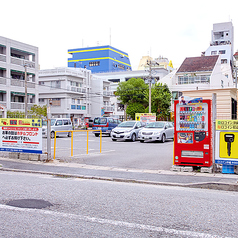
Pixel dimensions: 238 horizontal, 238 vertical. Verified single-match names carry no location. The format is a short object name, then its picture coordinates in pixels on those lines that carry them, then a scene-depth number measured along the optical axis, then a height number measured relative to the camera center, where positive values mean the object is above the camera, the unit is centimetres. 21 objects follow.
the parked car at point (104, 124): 3043 -32
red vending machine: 992 -36
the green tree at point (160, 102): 5055 +330
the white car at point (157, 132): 2302 -81
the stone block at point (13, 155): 1298 -151
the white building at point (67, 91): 5616 +564
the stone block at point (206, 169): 979 -153
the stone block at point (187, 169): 1012 -157
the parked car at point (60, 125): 2969 -46
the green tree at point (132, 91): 5966 +600
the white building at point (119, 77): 7769 +1205
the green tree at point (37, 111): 4311 +130
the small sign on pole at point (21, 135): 1235 -63
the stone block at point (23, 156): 1274 -152
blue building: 9469 +2011
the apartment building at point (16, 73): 4000 +657
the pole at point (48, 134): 1215 -56
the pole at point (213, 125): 977 -11
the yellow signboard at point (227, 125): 944 -8
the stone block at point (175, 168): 1025 -158
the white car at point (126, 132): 2400 -86
